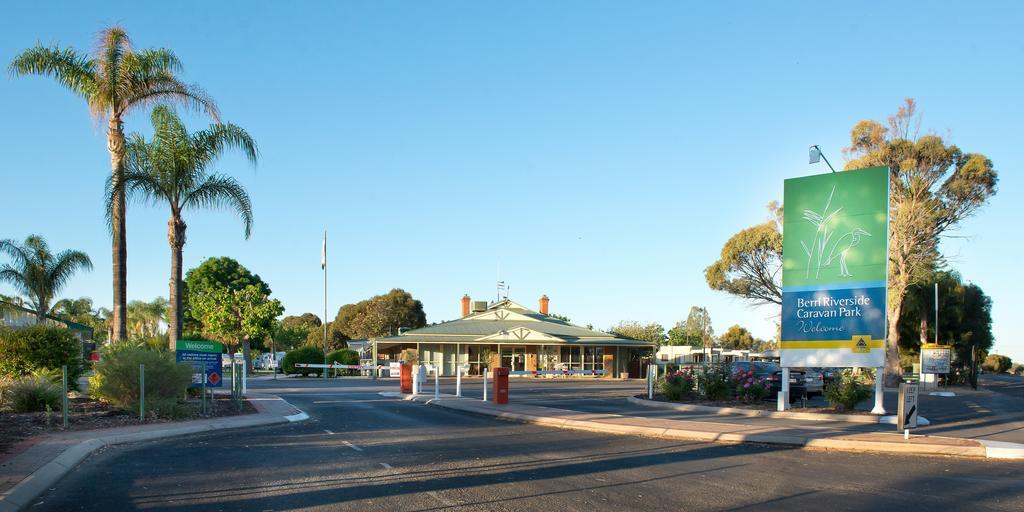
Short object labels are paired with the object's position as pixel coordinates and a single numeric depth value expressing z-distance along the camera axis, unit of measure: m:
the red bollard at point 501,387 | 21.97
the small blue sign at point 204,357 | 18.81
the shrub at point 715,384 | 23.34
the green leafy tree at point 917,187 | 37.25
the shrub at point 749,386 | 22.75
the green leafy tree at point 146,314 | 83.93
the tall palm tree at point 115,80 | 21.53
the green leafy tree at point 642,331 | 76.38
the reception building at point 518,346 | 45.91
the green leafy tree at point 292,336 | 79.62
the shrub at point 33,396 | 16.64
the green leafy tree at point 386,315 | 82.12
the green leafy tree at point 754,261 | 46.94
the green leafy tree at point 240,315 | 49.94
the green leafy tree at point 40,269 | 45.80
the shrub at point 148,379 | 16.98
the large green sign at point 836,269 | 19.56
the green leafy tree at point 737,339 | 113.10
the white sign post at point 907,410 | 14.98
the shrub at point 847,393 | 20.53
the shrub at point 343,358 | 46.75
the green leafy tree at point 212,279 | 70.31
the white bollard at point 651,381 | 24.70
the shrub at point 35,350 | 19.34
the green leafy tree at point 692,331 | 91.06
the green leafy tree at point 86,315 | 74.81
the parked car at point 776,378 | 24.19
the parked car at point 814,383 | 27.75
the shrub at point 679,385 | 23.59
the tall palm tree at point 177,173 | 21.98
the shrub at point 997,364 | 100.38
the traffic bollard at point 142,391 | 16.22
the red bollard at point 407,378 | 27.95
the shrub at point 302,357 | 46.69
